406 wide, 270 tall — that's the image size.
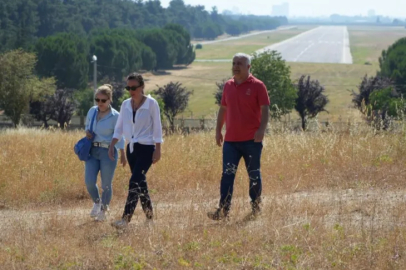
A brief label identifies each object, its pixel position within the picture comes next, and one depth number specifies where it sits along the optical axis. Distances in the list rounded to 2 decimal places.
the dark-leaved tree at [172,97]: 52.25
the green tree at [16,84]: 46.16
